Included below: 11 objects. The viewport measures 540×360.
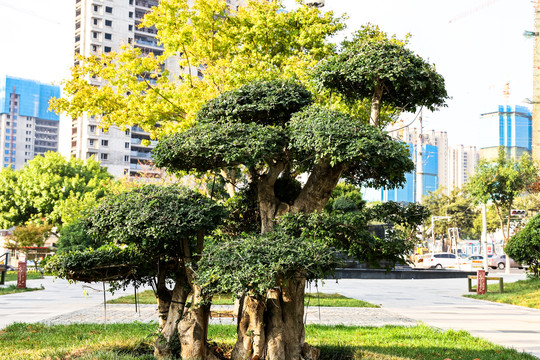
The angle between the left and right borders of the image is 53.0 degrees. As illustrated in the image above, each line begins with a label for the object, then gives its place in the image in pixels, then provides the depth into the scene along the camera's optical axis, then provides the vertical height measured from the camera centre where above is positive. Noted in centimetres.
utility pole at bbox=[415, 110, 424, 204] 3027 +271
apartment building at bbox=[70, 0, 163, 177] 6550 +1988
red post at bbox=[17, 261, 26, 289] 1776 -228
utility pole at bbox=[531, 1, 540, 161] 4341 +1043
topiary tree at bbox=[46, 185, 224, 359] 549 -49
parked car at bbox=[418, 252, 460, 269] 4003 -352
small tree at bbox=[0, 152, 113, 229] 3841 +134
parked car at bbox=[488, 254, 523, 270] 3956 -347
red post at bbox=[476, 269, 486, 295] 1830 -236
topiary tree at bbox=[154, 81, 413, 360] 524 +58
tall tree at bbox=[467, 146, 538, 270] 2991 +185
